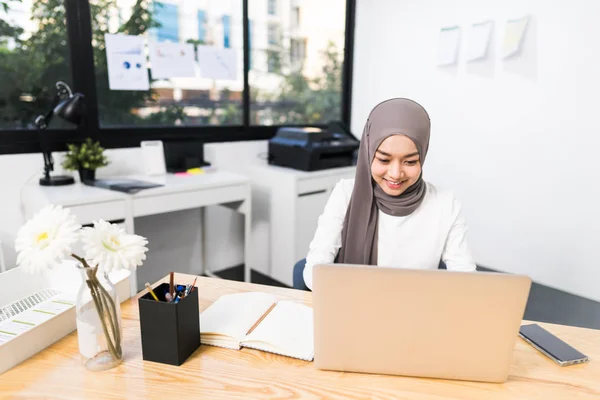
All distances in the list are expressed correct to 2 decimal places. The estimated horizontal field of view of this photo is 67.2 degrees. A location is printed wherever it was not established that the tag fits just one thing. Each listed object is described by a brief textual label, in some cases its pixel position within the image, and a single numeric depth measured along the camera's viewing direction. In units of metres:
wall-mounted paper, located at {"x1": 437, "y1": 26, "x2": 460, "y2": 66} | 2.97
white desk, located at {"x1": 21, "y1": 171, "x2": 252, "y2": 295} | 1.94
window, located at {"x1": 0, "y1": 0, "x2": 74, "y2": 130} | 2.23
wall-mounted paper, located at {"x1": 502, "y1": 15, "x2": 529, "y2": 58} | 2.63
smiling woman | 1.40
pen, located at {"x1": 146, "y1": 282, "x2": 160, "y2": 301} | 0.88
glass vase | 0.82
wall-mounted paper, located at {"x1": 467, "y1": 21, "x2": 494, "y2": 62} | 2.80
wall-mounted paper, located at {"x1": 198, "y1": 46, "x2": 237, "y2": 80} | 2.88
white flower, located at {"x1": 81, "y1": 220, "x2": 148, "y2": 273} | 0.77
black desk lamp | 2.05
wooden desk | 0.80
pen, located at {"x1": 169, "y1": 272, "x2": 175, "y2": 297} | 0.90
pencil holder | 0.85
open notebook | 0.94
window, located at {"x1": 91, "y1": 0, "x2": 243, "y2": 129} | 2.52
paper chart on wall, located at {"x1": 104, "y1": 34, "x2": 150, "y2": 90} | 2.48
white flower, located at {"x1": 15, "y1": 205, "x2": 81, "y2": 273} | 0.73
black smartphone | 0.91
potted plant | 2.20
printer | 2.84
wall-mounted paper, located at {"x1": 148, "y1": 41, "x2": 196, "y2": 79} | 2.66
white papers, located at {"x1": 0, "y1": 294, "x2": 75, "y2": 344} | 0.90
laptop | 0.75
